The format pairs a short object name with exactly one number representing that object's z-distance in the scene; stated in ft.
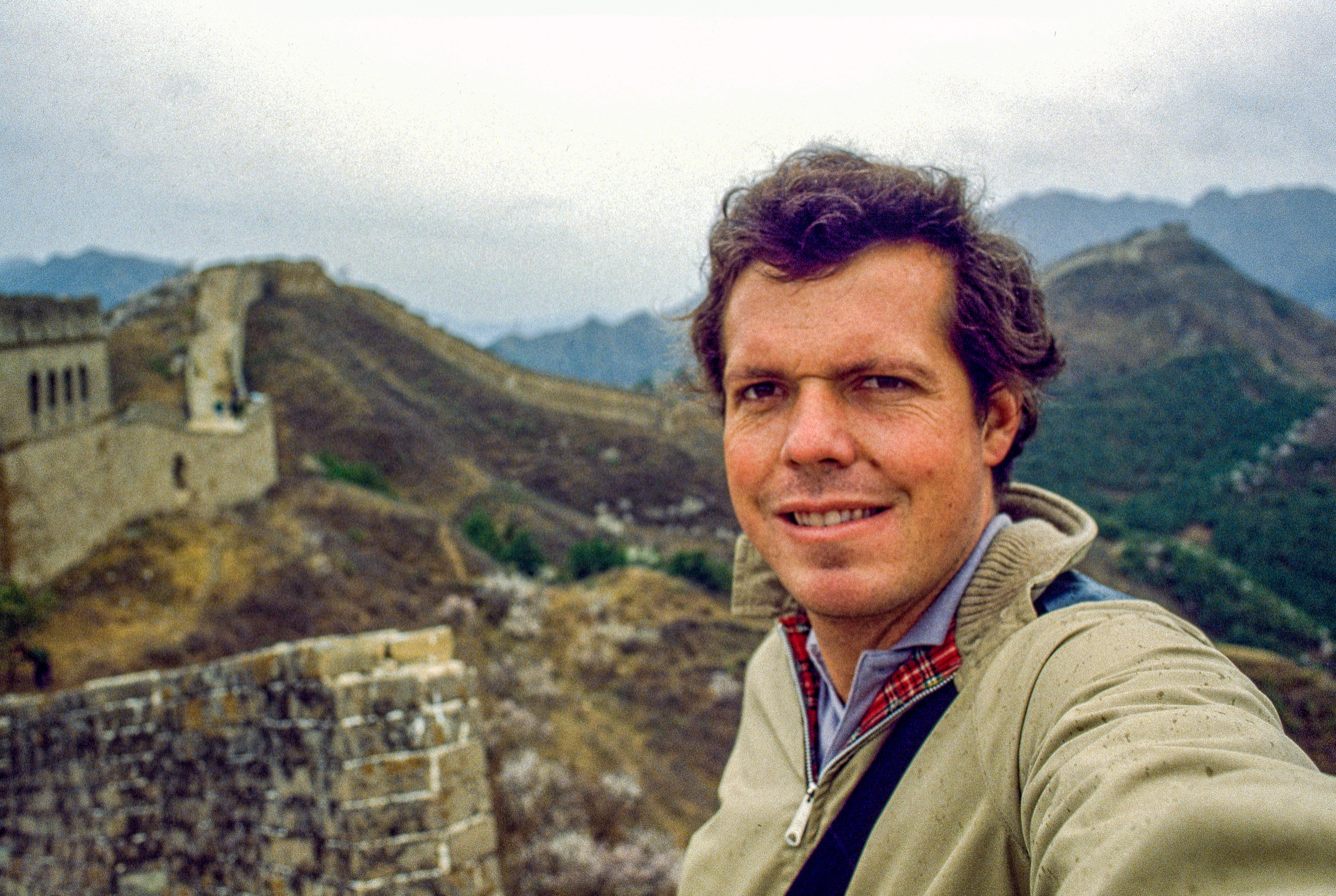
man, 3.54
